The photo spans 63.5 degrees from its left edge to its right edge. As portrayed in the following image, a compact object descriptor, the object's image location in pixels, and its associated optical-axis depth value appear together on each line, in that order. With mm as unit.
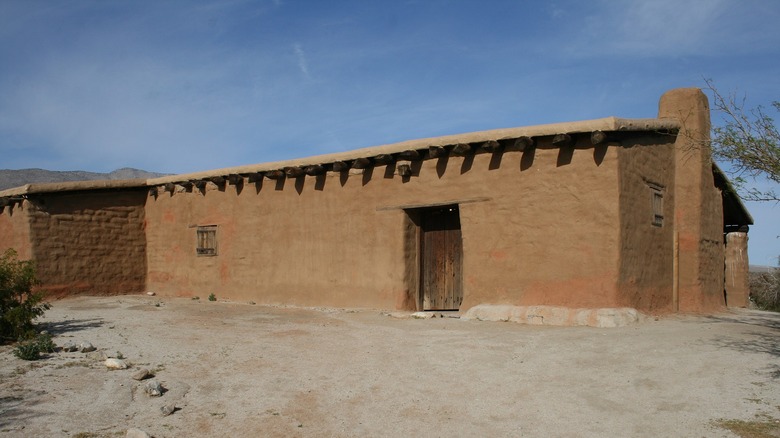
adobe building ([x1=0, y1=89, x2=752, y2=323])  9906
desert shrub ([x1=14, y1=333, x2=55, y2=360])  6812
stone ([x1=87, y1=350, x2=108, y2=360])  7168
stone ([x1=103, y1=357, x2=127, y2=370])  6762
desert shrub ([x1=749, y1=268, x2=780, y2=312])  16438
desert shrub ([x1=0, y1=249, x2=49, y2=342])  7805
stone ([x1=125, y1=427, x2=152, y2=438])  4936
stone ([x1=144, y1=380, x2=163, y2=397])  5980
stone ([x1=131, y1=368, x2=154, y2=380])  6431
